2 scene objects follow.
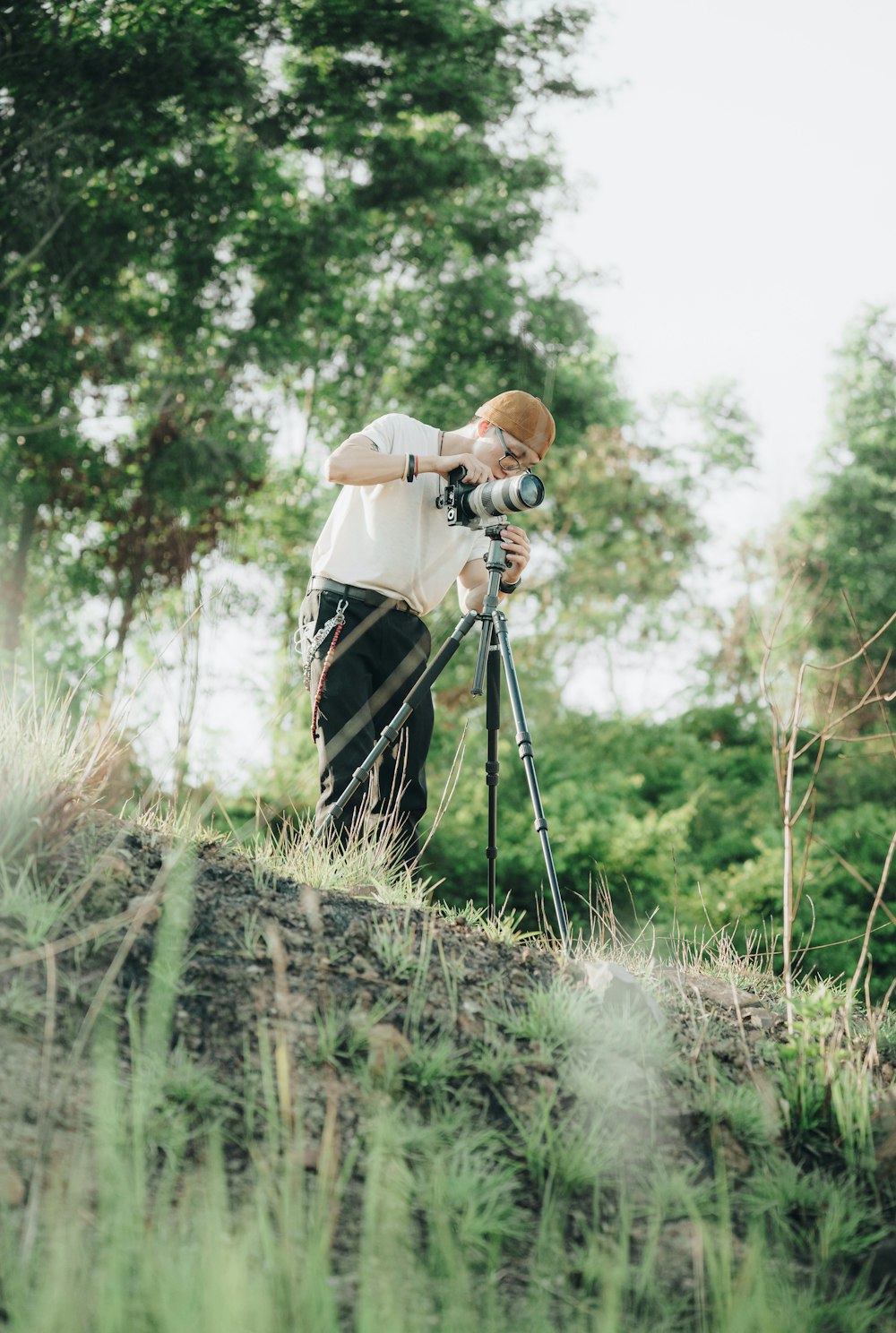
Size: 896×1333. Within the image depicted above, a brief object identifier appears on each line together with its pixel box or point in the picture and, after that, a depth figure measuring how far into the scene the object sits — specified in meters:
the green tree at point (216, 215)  9.57
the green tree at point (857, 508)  16.27
